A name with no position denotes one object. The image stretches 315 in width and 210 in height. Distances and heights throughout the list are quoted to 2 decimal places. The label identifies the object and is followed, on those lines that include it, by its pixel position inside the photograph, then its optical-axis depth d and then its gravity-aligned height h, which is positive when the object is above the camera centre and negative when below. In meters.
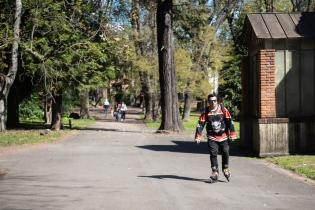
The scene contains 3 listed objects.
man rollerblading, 12.48 -0.58
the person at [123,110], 48.69 -0.50
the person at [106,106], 58.81 -0.20
